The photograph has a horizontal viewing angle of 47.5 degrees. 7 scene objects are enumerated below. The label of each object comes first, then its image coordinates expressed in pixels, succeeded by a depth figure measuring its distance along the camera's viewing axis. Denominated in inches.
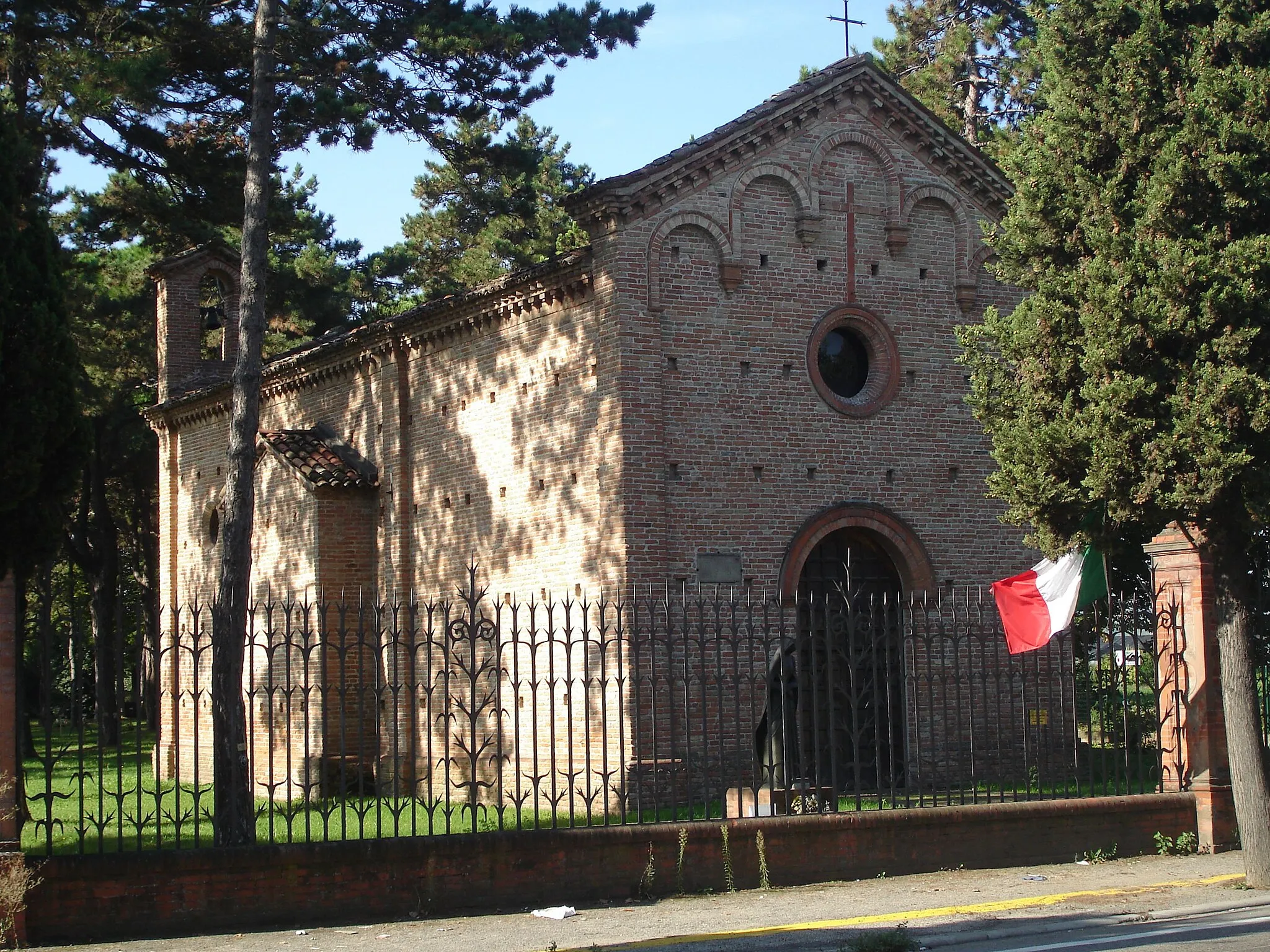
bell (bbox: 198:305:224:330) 944.3
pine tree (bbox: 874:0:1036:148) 1483.8
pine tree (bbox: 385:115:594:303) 1694.1
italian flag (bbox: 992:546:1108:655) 522.3
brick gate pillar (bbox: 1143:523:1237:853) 517.0
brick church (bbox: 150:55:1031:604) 663.8
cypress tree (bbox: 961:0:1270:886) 430.6
